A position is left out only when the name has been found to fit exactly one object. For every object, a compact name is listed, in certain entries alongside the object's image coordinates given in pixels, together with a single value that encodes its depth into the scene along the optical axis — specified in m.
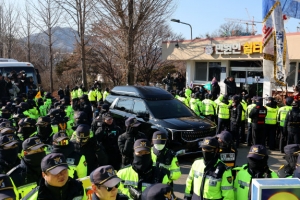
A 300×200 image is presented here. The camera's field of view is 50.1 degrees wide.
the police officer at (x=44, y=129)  5.91
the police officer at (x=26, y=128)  6.14
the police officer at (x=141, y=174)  3.98
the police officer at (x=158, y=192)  2.56
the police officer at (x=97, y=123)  7.20
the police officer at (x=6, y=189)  2.65
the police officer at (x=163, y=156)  4.83
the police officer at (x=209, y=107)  11.62
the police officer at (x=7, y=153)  4.28
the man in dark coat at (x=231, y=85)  15.08
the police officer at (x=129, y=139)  5.99
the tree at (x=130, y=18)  16.62
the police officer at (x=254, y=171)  4.11
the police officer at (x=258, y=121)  9.86
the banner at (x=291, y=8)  11.91
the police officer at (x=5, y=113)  8.60
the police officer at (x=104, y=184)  2.96
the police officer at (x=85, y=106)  11.69
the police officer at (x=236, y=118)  10.41
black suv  8.33
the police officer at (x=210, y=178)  4.12
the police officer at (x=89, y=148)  5.10
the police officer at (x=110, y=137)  6.78
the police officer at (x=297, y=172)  3.90
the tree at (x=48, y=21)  23.17
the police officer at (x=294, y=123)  9.12
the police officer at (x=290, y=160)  4.49
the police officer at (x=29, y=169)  3.80
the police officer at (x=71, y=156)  4.48
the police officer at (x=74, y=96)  16.54
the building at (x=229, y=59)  17.14
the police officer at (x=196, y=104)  12.03
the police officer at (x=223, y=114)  10.81
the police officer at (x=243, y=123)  10.64
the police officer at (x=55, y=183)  3.17
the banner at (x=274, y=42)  11.16
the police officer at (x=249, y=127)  10.41
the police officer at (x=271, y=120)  10.06
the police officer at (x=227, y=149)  5.52
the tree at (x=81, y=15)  19.28
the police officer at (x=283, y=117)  9.70
